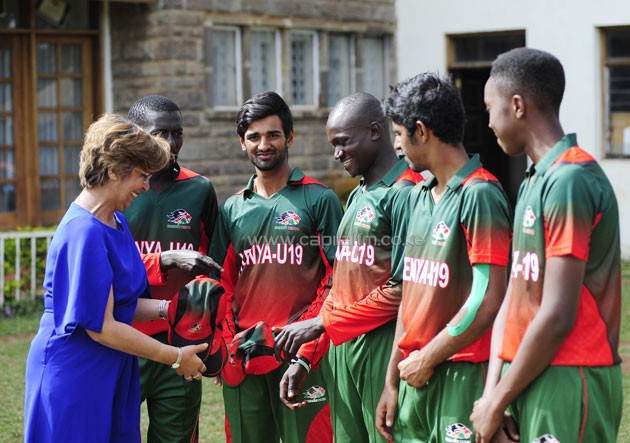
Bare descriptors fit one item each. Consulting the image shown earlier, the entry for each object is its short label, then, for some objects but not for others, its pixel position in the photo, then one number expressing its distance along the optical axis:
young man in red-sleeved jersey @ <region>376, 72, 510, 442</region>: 3.52
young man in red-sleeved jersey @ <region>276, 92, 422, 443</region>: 4.30
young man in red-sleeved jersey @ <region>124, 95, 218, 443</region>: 4.96
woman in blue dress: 3.96
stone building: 12.46
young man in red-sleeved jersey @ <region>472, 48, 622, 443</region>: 3.10
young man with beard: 4.91
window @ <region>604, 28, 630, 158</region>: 14.21
